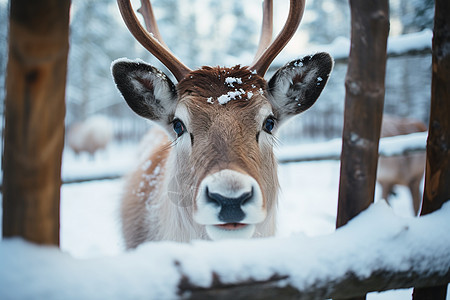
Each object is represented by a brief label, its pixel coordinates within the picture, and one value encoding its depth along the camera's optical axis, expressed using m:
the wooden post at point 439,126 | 1.44
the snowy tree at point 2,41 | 10.54
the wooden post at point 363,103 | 1.41
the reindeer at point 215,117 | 1.47
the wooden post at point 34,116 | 1.04
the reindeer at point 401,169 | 3.05
